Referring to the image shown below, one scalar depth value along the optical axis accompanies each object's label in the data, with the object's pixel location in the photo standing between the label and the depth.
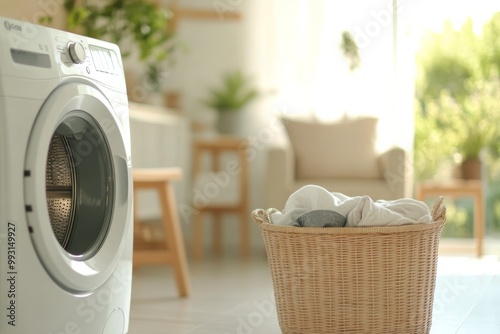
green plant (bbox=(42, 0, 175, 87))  3.21
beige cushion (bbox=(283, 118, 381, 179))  4.04
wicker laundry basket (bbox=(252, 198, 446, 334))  1.89
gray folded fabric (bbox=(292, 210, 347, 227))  1.92
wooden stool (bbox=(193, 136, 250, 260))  4.33
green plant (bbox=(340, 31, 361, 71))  4.49
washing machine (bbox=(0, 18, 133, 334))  1.58
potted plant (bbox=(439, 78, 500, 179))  4.34
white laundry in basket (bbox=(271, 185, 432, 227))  1.90
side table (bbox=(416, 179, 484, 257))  4.16
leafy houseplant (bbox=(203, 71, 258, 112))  4.56
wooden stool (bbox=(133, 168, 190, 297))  2.82
